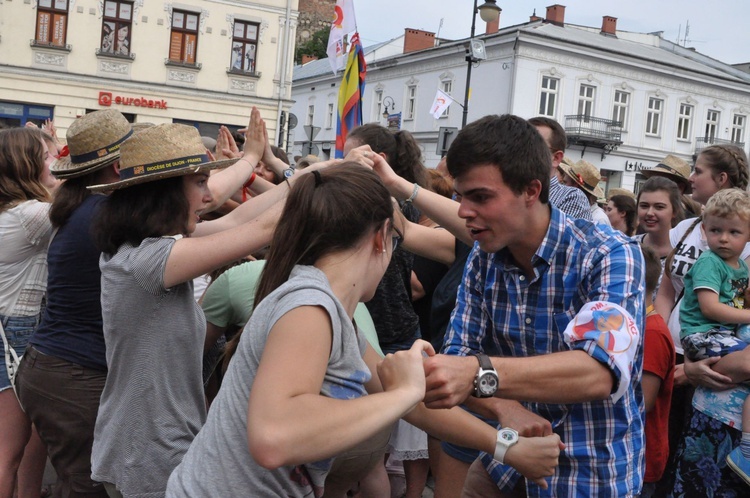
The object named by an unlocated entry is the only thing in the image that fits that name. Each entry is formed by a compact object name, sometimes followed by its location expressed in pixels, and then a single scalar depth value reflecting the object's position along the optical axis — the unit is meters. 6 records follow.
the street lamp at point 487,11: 18.81
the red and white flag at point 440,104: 18.87
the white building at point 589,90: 36.31
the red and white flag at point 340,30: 8.69
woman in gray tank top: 1.77
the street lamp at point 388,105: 42.88
